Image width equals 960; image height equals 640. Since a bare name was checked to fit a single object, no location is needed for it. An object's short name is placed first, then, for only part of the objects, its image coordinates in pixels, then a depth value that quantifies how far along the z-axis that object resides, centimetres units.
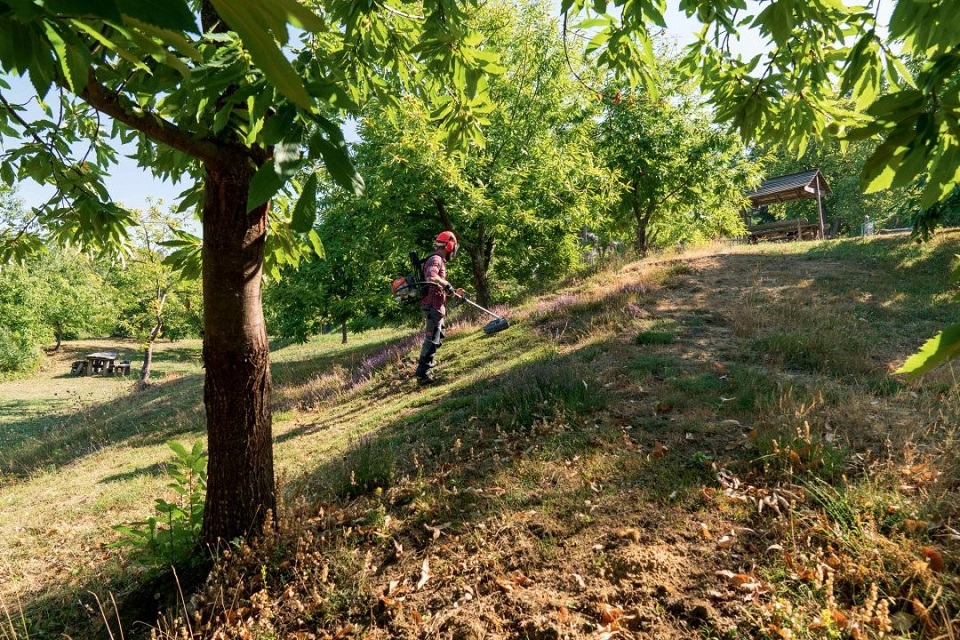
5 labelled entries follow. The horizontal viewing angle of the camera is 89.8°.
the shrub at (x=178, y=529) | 347
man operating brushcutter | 855
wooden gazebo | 2525
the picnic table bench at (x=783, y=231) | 2351
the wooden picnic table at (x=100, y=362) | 3062
